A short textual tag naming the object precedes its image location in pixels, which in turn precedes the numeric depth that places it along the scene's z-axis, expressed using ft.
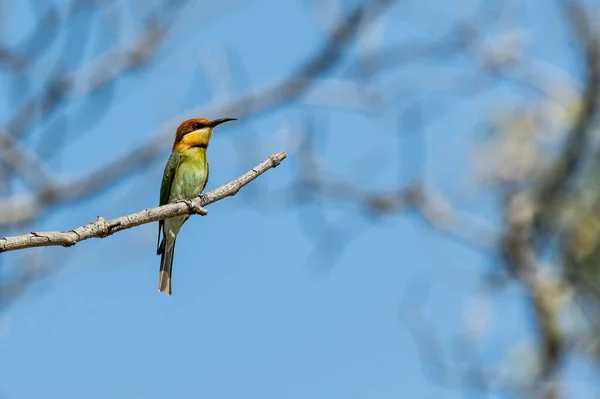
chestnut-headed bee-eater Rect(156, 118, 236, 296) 29.35
